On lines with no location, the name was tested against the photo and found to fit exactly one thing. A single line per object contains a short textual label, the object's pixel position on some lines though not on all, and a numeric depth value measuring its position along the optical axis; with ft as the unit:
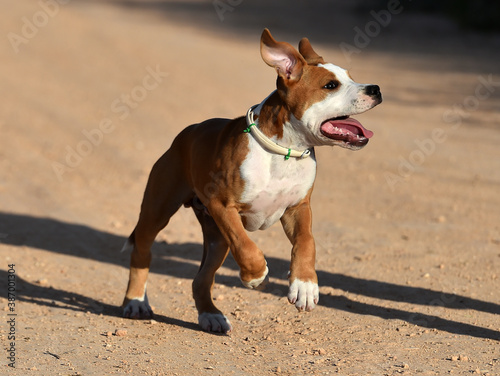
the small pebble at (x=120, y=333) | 35.47
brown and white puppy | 30.55
